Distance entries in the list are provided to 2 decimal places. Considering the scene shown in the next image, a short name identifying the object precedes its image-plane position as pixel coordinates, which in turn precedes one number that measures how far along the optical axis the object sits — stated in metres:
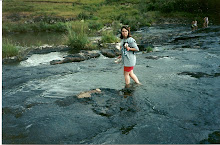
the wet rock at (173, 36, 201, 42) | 16.94
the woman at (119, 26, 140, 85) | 4.98
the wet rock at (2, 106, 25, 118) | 4.11
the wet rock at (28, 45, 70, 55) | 13.29
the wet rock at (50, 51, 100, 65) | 9.94
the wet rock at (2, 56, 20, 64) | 10.06
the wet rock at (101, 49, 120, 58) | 11.68
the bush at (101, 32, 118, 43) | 15.22
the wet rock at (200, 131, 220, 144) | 3.15
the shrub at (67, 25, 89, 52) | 13.64
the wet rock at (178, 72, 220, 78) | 6.84
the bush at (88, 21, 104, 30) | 27.20
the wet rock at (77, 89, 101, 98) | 4.97
